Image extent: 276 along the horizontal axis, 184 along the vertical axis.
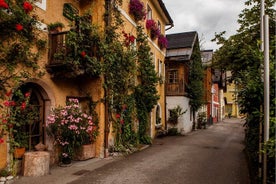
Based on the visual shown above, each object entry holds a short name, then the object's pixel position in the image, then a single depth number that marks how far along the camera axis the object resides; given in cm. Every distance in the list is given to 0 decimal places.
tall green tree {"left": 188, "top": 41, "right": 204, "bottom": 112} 1922
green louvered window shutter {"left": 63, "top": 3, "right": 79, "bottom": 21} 803
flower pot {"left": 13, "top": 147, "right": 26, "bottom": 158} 627
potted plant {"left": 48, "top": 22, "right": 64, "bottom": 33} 726
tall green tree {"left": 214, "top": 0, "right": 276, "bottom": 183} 363
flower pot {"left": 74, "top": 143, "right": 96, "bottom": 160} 791
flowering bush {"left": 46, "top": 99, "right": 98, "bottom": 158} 704
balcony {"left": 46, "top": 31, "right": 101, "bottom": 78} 691
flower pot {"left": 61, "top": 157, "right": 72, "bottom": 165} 732
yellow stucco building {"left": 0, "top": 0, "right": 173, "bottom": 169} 707
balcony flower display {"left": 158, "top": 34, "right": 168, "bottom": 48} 1539
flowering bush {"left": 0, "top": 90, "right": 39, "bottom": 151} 546
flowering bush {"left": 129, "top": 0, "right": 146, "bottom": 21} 1102
